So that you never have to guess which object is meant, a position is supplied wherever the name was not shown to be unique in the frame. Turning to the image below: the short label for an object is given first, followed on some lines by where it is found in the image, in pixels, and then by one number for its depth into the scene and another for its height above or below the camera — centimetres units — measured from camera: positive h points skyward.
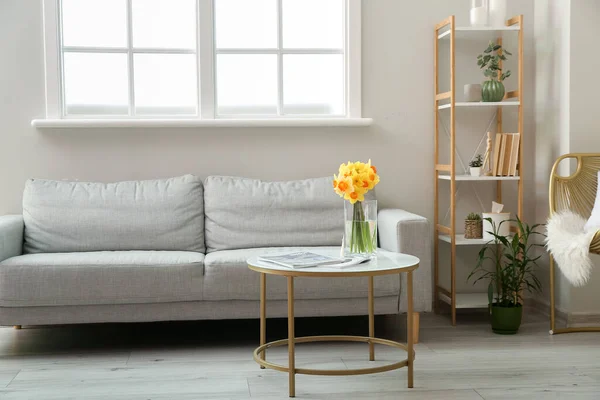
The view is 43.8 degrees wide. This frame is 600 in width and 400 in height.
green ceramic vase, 400 +30
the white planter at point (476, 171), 405 -13
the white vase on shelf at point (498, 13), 404 +73
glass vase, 293 -31
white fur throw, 330 -45
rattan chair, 383 -21
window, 417 +52
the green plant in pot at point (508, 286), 376 -72
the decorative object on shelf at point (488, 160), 409 -7
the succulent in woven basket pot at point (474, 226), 402 -42
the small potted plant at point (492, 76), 400 +39
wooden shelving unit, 394 -2
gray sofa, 333 -48
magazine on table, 274 -42
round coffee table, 267 -45
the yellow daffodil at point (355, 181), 289 -12
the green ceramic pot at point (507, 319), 375 -86
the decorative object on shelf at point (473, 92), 407 +30
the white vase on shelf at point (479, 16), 404 +71
